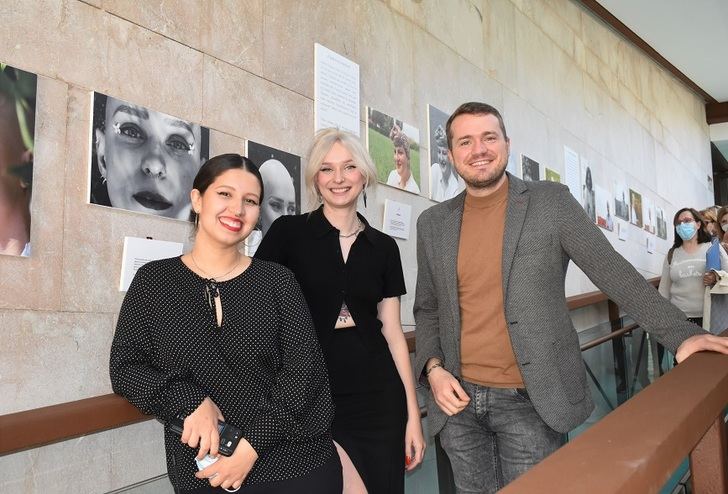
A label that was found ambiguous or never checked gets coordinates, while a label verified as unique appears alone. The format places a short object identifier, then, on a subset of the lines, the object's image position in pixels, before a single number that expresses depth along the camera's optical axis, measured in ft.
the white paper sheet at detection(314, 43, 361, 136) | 10.43
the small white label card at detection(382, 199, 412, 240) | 12.09
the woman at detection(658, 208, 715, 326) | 16.99
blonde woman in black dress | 6.53
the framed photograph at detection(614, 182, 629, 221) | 25.09
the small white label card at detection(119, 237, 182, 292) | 7.18
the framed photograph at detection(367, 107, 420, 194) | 11.91
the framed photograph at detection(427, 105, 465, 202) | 13.73
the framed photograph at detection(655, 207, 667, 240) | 30.29
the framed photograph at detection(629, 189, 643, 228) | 26.73
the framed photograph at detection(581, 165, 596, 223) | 22.00
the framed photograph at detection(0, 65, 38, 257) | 6.10
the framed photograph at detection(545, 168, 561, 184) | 19.29
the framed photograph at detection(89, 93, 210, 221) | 6.98
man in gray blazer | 6.12
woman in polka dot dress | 4.83
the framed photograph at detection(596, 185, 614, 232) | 23.08
